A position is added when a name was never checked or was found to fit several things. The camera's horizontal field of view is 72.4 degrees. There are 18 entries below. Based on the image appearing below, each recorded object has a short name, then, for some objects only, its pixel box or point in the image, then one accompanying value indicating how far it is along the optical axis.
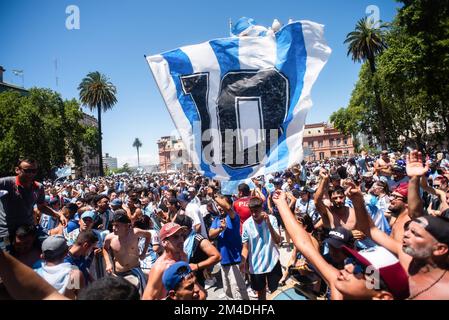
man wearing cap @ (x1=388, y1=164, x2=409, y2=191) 6.37
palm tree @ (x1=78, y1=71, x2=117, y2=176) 44.31
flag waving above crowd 3.71
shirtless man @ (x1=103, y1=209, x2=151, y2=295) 4.00
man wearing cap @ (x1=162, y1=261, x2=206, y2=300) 2.32
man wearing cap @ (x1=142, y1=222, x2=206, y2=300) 2.68
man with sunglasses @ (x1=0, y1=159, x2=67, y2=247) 3.79
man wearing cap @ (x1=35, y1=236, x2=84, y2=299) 2.69
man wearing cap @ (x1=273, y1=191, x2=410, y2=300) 1.84
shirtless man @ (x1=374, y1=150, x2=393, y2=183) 6.41
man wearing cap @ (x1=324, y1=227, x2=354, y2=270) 2.79
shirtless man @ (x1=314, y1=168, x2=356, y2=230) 4.18
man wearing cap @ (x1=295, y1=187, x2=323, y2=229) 6.66
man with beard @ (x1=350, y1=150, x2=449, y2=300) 1.91
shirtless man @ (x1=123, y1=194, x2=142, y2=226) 5.77
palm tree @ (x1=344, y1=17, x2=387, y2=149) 32.81
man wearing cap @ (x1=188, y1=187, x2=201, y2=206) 8.70
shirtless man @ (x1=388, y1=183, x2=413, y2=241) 3.67
